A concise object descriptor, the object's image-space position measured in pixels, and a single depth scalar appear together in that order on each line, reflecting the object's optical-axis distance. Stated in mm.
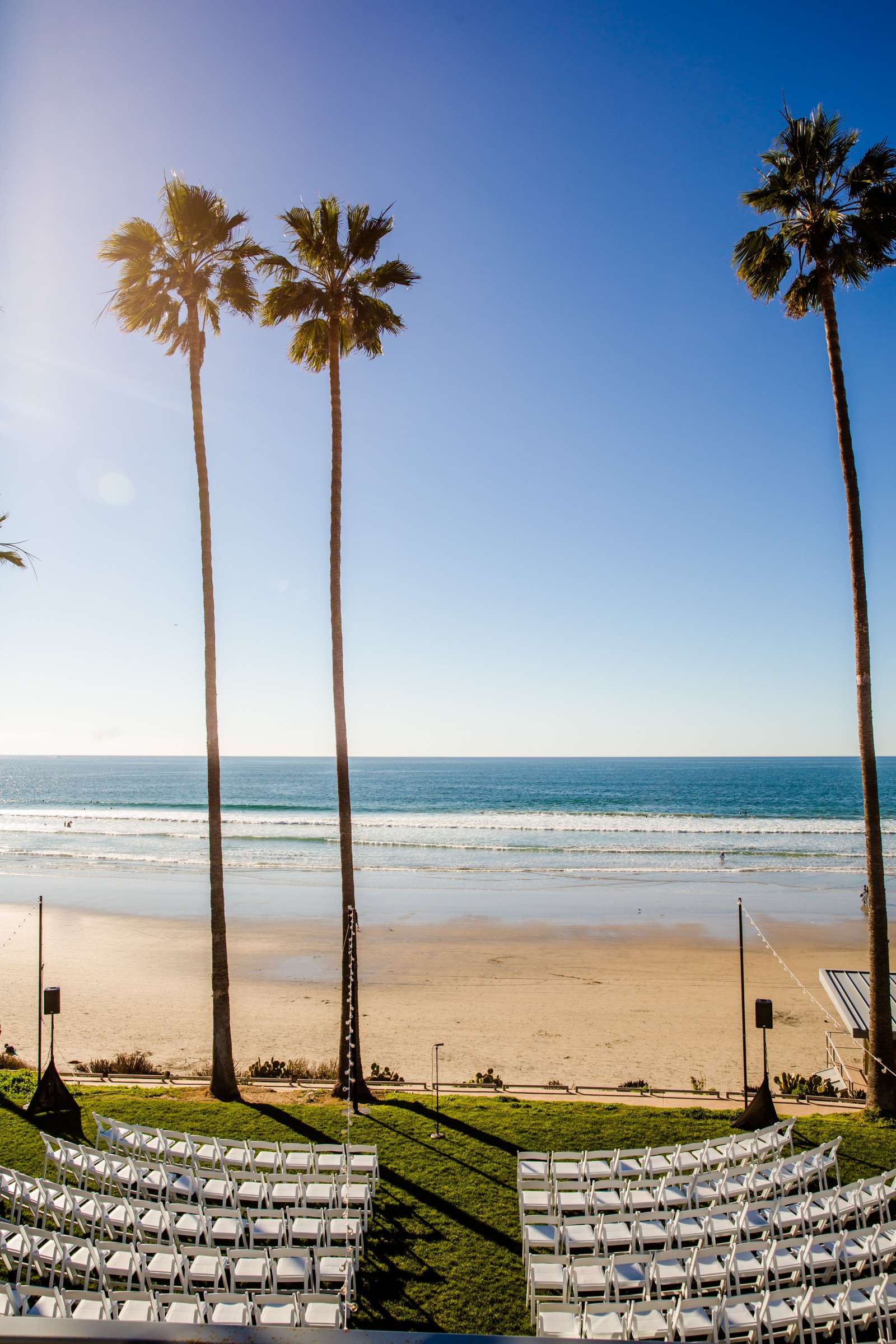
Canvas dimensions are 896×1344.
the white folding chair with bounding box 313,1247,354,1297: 6980
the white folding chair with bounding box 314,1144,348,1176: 9242
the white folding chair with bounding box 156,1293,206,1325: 6004
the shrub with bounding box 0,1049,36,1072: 13516
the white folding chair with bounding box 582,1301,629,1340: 6246
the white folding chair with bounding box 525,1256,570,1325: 6828
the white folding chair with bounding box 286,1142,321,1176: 9086
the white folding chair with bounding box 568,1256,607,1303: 6707
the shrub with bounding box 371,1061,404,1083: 13203
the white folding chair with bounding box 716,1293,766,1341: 6219
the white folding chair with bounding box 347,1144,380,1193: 9102
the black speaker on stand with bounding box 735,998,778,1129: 10625
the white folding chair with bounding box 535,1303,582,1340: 6305
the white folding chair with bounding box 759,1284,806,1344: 6273
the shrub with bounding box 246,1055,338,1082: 13531
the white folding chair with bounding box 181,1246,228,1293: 6922
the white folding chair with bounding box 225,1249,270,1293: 6930
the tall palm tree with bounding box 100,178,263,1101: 12039
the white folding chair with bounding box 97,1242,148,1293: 6754
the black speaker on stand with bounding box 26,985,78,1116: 10727
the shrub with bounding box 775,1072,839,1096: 12594
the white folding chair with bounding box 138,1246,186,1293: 6926
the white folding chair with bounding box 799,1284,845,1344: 6262
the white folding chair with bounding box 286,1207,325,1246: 7672
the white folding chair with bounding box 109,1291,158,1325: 6027
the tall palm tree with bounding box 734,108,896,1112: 11258
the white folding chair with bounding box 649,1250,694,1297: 6758
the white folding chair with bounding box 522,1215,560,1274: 7676
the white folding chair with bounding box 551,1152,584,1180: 9062
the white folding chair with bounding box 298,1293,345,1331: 6289
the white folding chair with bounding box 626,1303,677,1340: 6203
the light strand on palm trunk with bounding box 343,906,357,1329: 11719
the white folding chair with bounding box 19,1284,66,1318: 5938
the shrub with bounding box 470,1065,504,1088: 12812
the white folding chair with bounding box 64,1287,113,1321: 5875
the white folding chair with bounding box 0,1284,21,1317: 5391
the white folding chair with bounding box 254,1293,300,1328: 6148
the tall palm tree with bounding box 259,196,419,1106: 12203
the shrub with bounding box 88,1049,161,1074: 13664
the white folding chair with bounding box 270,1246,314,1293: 6949
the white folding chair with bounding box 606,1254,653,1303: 6807
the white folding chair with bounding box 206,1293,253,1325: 6141
